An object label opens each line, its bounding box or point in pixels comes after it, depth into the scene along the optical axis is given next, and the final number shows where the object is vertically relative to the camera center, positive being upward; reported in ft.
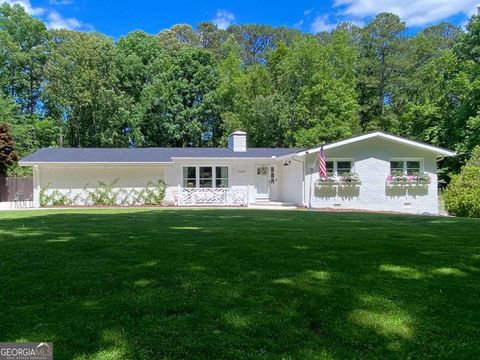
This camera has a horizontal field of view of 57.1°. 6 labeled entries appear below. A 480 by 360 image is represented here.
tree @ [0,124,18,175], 90.38 +8.05
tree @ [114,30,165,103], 117.50 +34.59
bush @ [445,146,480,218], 54.70 -0.73
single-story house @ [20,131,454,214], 66.69 +2.07
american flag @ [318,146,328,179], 62.59 +3.26
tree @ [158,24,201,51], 142.31 +51.20
